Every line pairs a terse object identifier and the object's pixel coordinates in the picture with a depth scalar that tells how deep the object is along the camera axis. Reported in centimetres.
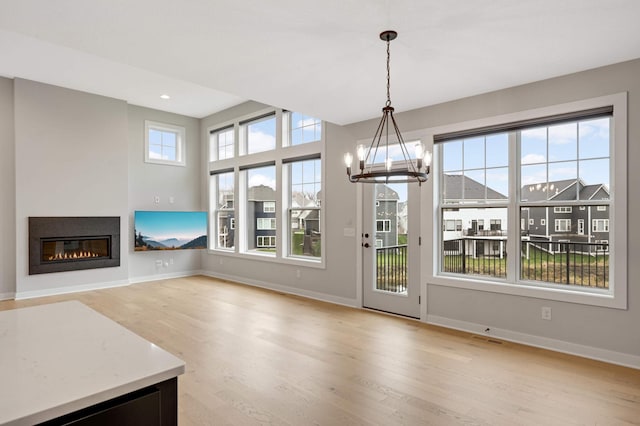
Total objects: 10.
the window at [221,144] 739
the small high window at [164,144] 716
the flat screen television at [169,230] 680
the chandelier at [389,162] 256
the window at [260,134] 649
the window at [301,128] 573
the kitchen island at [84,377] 82
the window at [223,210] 747
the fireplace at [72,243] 570
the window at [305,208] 578
